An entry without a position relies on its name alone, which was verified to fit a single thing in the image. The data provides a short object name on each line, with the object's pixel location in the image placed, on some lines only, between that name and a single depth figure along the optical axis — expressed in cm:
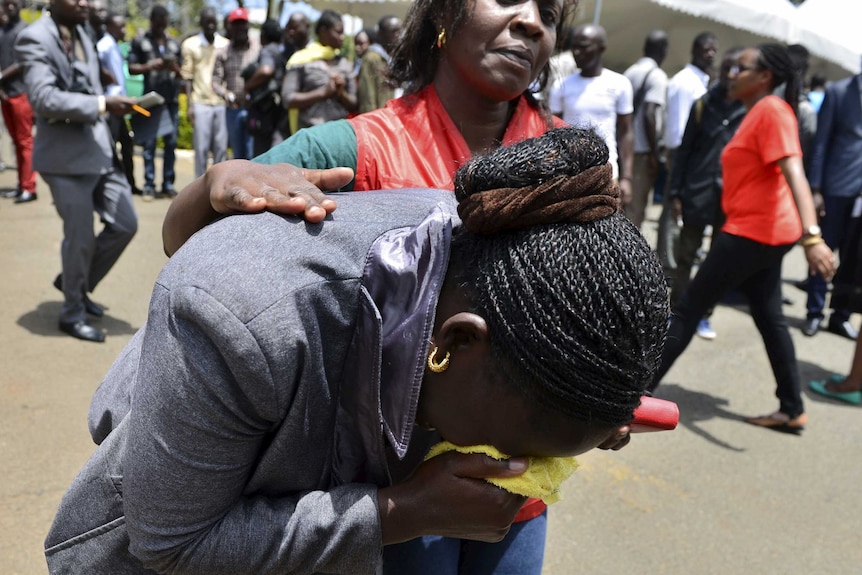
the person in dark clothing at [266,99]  721
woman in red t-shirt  395
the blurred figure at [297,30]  795
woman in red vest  170
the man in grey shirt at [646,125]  692
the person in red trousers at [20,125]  807
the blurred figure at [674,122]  668
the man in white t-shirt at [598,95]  602
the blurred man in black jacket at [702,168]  564
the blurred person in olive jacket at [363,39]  955
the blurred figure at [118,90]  532
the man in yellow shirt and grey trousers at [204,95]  848
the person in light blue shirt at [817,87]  1074
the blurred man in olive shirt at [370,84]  644
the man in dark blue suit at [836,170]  609
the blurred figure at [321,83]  622
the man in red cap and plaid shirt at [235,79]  812
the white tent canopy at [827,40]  1195
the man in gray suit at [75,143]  427
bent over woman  106
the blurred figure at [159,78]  903
